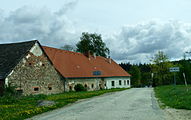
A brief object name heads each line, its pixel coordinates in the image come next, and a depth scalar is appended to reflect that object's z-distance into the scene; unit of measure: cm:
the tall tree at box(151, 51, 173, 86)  5534
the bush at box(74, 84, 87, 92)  3316
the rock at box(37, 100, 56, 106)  1645
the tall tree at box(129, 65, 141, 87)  8650
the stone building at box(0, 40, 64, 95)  2412
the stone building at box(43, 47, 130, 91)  3384
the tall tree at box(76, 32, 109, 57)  6044
